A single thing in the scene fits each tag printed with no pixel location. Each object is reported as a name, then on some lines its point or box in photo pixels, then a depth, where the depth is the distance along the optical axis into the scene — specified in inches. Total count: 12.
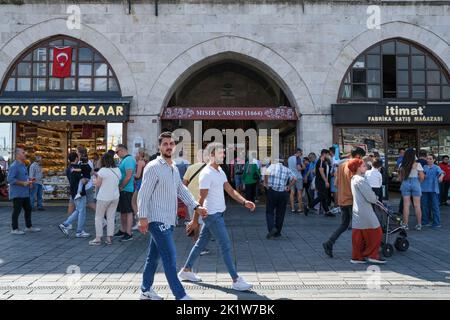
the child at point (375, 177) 374.9
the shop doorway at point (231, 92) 778.5
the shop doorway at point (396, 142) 633.0
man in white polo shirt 222.1
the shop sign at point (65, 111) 579.8
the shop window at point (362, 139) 611.5
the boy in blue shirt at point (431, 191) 424.2
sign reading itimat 596.7
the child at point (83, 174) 386.0
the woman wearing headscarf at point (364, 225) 275.4
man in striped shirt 190.1
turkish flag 604.7
